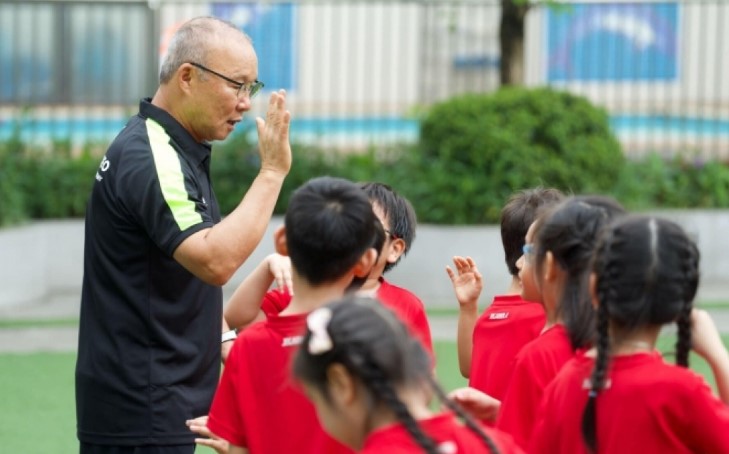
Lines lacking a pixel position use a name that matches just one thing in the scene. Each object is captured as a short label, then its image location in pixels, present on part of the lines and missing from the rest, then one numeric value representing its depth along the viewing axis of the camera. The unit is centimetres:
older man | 682
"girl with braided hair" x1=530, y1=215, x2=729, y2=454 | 537
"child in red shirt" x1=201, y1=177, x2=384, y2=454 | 589
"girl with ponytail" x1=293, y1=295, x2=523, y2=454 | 450
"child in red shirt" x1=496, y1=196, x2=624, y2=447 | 603
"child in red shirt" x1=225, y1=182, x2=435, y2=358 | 703
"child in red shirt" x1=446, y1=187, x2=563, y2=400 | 746
